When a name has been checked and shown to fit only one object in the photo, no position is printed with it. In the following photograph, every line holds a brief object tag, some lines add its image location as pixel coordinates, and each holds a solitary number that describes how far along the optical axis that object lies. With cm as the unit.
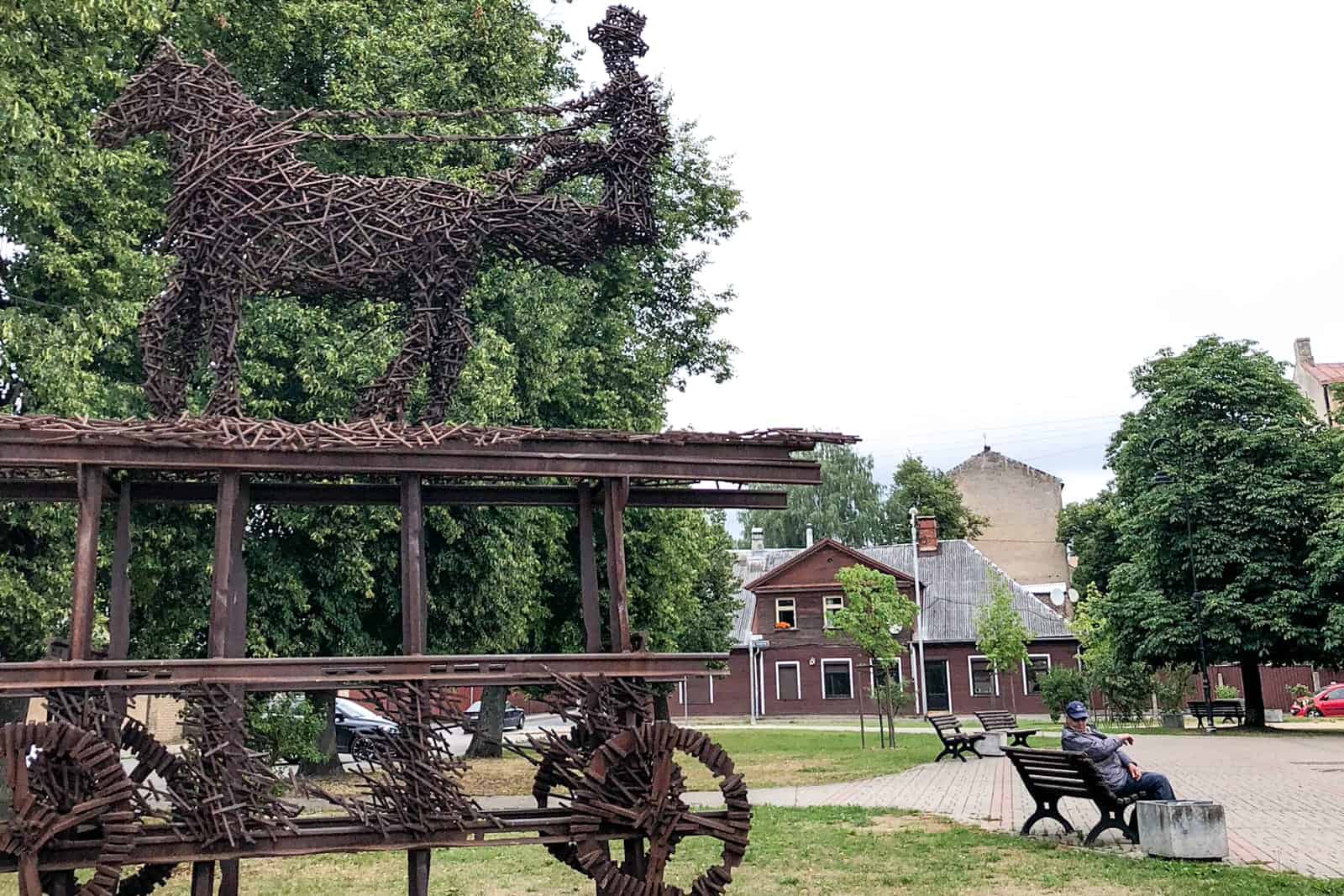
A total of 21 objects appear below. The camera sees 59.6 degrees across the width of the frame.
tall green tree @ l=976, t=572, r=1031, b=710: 3534
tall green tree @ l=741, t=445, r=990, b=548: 5791
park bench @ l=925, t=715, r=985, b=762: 2227
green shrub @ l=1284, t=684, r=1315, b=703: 4277
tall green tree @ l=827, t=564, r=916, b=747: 2736
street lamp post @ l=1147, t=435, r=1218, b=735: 2759
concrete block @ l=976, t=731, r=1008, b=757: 2361
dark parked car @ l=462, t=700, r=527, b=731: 3584
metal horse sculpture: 786
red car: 3759
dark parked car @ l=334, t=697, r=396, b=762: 2553
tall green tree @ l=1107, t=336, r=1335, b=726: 2727
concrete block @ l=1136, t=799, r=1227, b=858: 973
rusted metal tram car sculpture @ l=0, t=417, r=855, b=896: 658
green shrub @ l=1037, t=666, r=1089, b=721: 3812
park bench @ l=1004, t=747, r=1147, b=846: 1059
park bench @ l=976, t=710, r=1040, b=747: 2506
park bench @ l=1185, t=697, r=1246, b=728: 3106
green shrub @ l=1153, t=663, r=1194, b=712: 3466
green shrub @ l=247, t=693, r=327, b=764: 1634
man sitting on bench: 1075
